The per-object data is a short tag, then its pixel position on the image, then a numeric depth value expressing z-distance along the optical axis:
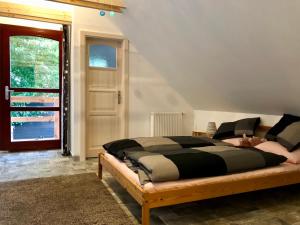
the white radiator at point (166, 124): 4.68
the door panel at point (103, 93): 4.30
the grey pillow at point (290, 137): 2.85
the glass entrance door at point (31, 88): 4.63
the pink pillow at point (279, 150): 2.77
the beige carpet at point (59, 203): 2.16
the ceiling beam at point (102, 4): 3.54
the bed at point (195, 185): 1.99
